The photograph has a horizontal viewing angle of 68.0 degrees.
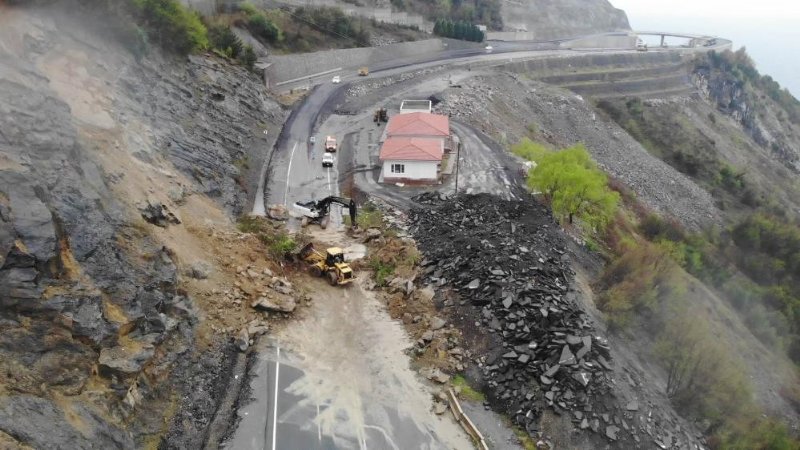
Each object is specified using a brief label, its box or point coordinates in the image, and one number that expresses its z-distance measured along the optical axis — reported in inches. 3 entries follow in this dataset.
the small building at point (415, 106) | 2432.3
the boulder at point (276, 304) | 1136.8
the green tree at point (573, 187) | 1590.8
